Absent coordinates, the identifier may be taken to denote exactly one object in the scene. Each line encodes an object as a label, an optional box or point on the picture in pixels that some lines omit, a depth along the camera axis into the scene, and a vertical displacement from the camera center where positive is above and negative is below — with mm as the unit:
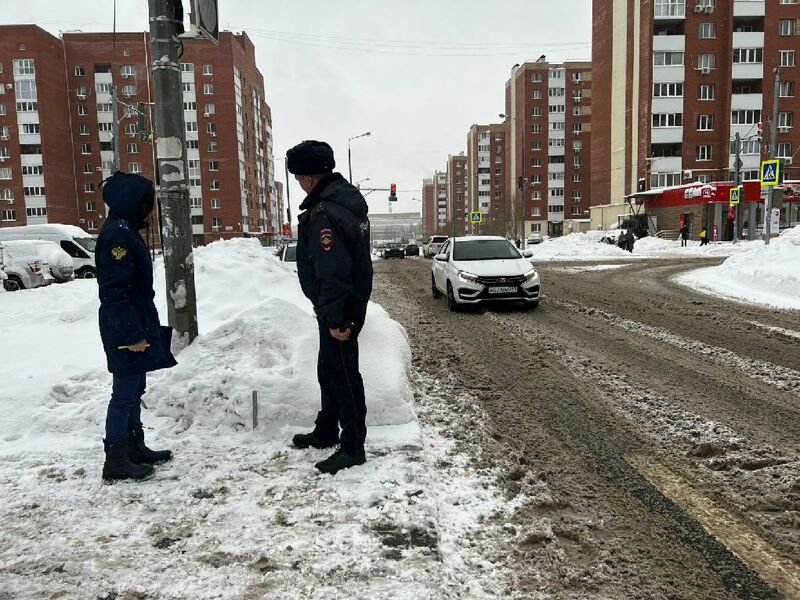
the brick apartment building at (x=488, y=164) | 120250 +16201
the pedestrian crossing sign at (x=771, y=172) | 19906 +2213
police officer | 3301 -169
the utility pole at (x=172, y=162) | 4734 +707
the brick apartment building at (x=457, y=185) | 157625 +15663
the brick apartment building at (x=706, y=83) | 52281 +14242
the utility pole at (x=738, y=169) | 33606 +3939
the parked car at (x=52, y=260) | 20012 -385
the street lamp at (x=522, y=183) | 37353 +3736
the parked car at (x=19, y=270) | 18656 -655
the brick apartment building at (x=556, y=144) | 89375 +14959
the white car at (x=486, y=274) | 10836 -657
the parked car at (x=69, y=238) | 23969 +485
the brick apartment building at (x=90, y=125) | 71062 +16071
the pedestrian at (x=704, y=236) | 35719 -8
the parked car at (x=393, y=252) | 45312 -765
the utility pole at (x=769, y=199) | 21988 +1492
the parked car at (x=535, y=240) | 64412 -60
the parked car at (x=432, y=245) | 43944 -283
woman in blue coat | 3324 -435
